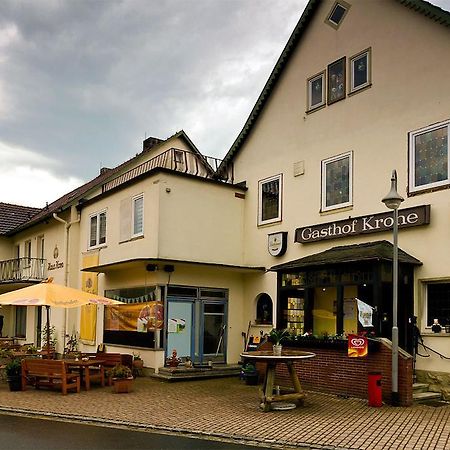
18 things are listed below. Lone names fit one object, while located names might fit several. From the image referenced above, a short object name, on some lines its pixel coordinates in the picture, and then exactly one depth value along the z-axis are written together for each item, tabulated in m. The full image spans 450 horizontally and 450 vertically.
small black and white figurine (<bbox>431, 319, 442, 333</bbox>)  13.63
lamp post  12.12
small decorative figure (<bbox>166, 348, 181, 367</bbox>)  17.42
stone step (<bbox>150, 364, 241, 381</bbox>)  16.68
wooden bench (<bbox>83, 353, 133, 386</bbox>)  16.05
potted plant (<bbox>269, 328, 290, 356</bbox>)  12.38
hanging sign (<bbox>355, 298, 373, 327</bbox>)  13.19
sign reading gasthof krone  14.18
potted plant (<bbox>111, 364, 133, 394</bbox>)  14.02
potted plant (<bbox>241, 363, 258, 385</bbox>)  15.84
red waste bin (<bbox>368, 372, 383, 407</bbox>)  12.27
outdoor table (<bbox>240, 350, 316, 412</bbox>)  11.72
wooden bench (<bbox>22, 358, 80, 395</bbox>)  13.95
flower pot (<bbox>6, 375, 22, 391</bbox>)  14.41
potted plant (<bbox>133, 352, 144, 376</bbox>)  17.55
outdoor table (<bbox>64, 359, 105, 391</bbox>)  14.48
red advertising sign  12.96
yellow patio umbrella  14.74
